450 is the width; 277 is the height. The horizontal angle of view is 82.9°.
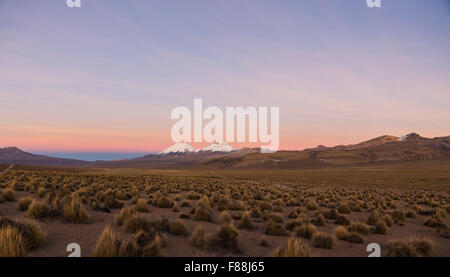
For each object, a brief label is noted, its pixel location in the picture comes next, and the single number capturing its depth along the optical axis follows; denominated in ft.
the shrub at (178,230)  25.21
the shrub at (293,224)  31.07
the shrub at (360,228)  30.81
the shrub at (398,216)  39.65
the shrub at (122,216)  27.78
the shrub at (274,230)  28.09
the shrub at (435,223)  36.11
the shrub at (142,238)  19.60
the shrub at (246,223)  30.53
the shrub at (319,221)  34.56
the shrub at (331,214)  40.24
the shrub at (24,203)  31.81
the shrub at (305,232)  27.71
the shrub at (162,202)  42.94
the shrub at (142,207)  37.47
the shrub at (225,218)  32.49
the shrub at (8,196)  37.84
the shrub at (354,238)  26.99
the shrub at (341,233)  27.68
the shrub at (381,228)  31.65
